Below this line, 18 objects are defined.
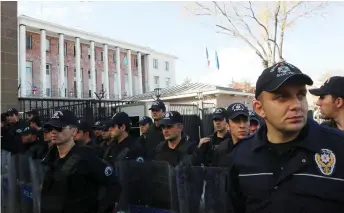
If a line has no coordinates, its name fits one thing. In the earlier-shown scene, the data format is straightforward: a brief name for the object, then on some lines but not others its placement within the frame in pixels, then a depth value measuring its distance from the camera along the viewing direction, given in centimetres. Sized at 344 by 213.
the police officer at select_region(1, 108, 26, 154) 574
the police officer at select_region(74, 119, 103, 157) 529
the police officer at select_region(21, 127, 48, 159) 588
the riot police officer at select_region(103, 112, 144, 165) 427
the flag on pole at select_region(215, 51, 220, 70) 2428
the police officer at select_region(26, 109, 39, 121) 793
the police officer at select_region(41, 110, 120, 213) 299
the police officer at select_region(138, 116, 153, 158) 660
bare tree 1501
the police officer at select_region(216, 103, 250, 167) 388
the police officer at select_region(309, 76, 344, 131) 306
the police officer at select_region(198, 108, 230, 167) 410
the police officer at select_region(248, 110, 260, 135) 485
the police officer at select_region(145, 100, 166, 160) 605
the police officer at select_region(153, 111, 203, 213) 296
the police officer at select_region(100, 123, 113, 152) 615
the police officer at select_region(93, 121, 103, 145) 745
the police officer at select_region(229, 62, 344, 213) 159
